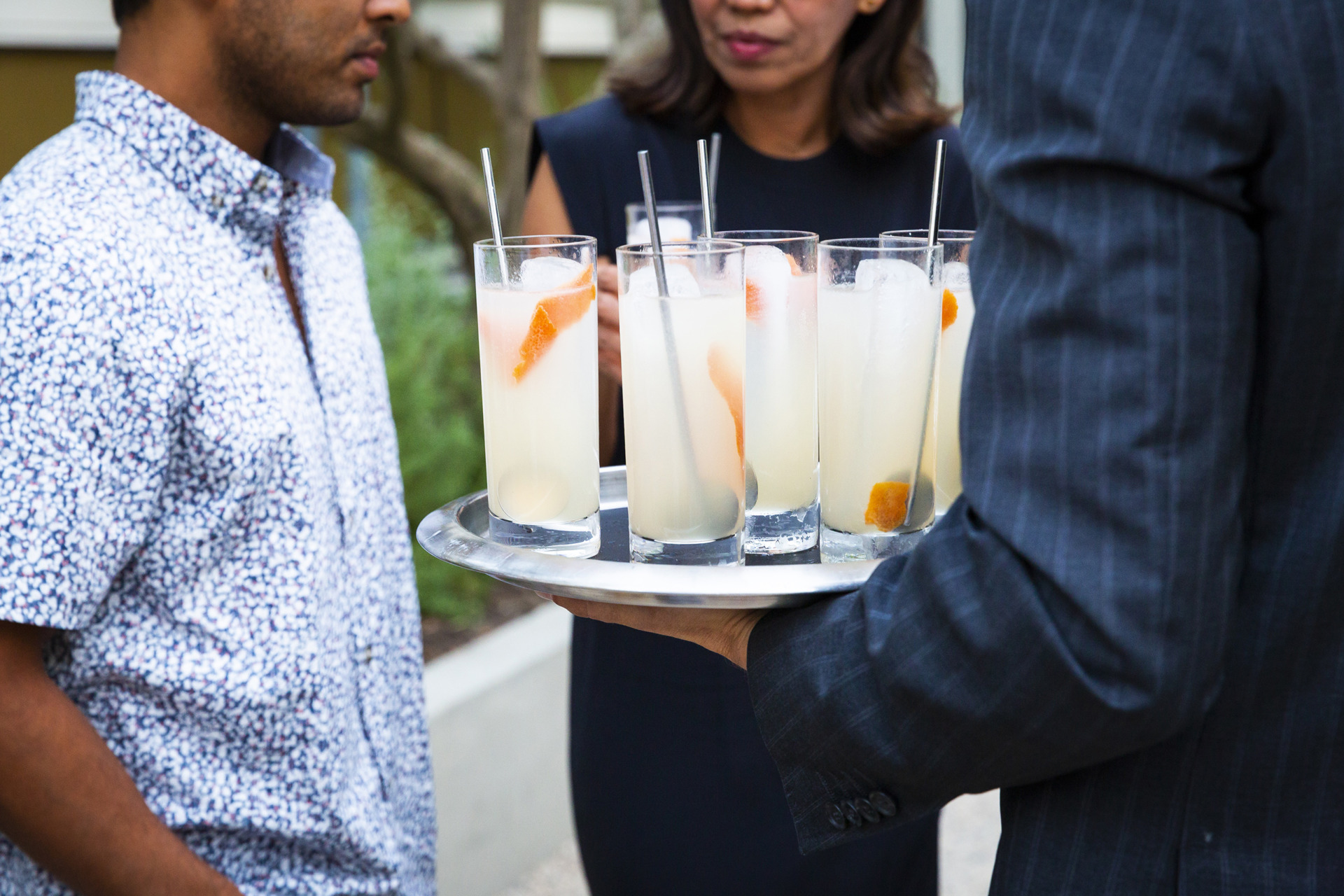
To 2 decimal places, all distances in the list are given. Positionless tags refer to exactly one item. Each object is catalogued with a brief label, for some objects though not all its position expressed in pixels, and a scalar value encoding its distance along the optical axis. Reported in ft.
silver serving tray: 3.26
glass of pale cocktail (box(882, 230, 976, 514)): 3.72
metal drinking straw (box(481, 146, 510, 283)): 3.73
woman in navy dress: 6.13
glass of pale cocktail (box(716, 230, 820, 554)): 3.74
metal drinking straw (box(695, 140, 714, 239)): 3.61
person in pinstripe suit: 2.45
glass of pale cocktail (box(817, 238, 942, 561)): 3.51
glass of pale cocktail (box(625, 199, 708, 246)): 5.58
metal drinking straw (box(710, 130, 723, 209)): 5.16
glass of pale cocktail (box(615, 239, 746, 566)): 3.49
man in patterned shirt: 4.17
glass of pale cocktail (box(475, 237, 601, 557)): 3.68
